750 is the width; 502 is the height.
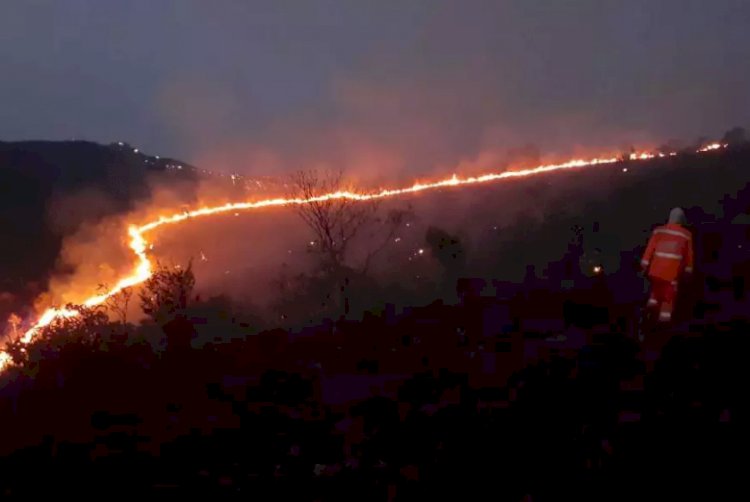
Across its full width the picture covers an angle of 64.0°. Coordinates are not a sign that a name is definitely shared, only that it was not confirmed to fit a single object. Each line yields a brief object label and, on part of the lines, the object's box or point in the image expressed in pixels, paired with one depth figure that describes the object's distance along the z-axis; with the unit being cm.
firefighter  848
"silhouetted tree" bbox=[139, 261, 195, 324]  1573
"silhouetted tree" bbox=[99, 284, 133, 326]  1890
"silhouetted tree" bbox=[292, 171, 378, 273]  1778
